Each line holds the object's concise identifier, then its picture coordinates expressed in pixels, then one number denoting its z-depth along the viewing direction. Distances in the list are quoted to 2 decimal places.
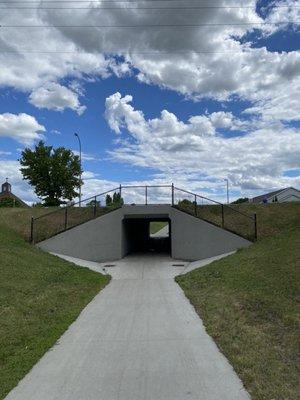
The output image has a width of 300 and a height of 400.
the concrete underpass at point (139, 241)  27.76
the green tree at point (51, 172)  41.03
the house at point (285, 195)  62.19
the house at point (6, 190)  87.99
